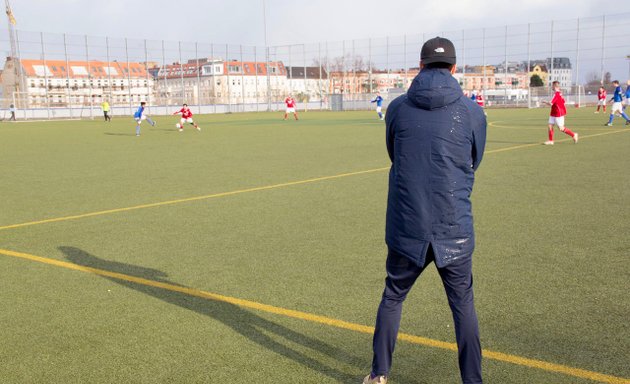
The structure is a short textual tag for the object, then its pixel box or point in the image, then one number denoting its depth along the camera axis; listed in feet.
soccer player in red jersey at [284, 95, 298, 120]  161.07
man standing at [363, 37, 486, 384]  10.94
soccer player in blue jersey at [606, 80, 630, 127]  86.61
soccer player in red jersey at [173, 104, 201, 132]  107.45
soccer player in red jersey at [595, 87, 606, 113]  131.13
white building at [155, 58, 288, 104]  224.33
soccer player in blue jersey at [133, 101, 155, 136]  95.87
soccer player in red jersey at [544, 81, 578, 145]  58.59
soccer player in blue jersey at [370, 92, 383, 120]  145.38
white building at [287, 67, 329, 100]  260.42
